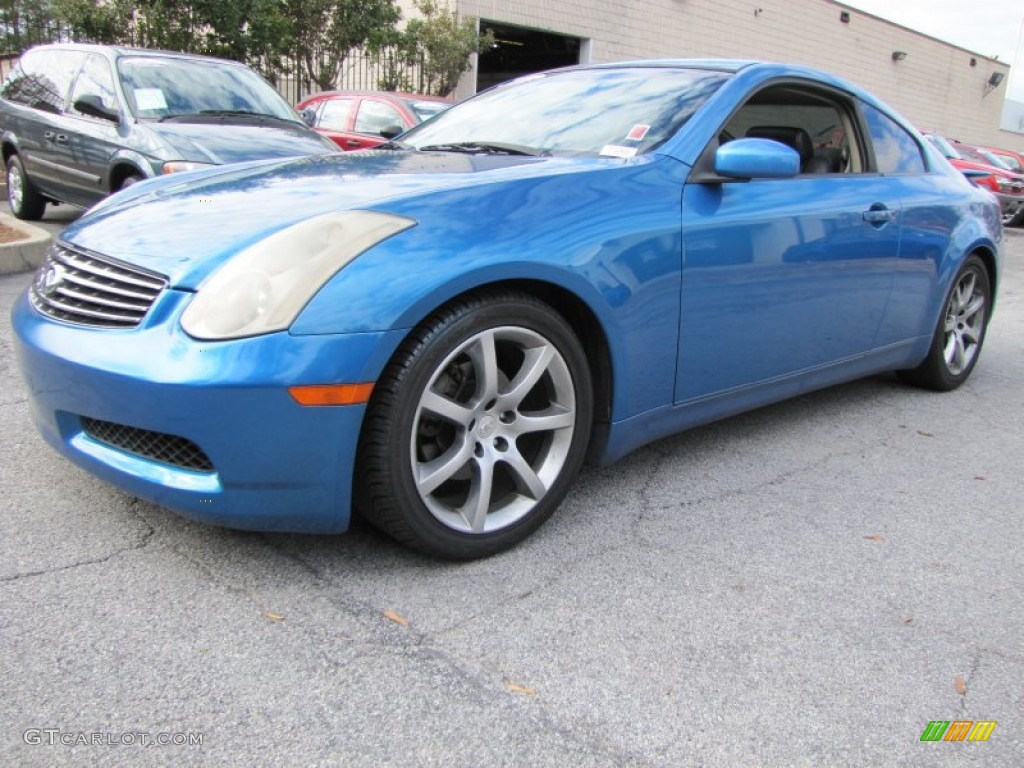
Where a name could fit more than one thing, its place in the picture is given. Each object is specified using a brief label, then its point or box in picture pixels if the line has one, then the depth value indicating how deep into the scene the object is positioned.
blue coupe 2.15
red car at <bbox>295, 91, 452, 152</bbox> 9.16
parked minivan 6.14
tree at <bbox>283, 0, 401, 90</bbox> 13.73
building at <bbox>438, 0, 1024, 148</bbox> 19.72
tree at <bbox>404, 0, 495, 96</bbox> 15.90
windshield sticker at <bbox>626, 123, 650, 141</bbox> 3.06
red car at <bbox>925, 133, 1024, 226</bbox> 15.05
